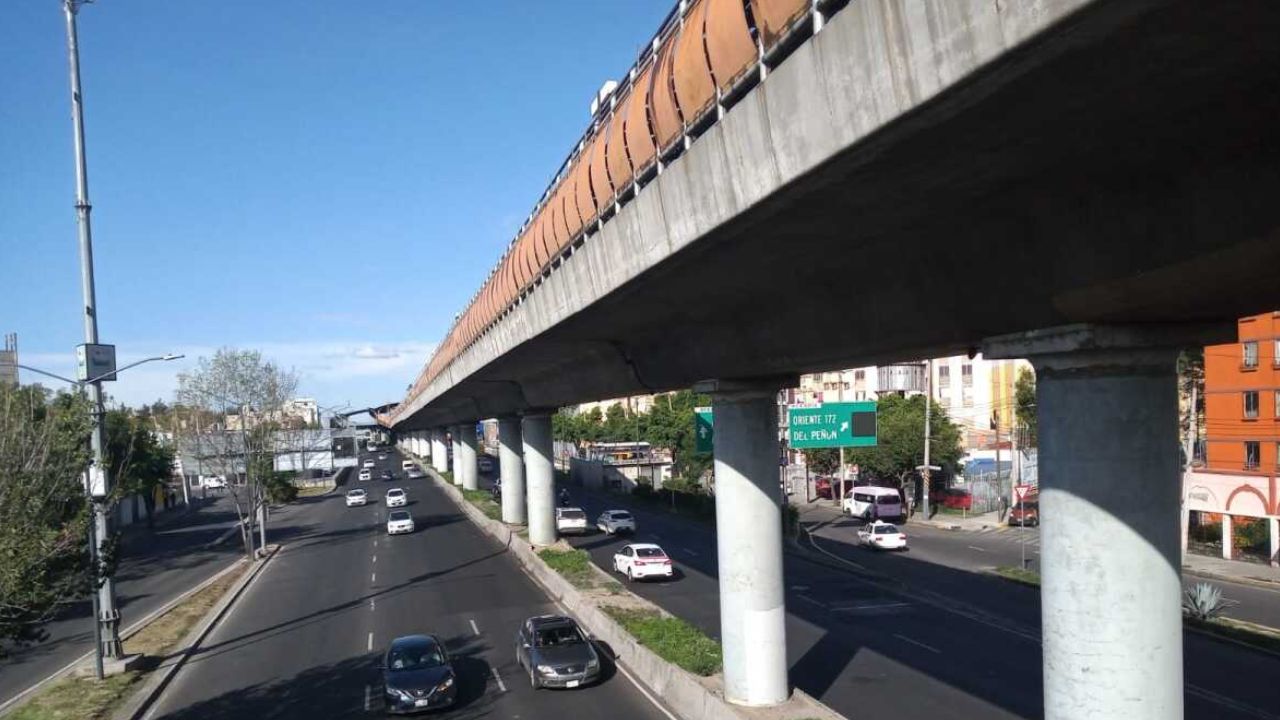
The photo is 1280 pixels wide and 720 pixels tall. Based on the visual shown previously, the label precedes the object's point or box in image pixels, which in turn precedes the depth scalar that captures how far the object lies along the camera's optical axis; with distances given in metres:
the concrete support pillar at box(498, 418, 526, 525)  46.84
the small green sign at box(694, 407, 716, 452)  37.28
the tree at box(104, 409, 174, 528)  48.84
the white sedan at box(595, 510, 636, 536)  45.97
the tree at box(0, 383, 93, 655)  11.74
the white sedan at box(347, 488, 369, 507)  68.69
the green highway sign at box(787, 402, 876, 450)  38.12
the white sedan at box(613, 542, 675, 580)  31.47
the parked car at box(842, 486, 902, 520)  54.53
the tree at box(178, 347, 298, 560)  42.06
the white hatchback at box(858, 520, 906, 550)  41.63
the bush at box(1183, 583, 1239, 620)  24.39
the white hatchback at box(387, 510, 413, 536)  48.50
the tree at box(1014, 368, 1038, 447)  60.66
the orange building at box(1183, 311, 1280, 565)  37.31
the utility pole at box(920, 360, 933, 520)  51.38
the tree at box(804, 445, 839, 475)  67.88
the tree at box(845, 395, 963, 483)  59.12
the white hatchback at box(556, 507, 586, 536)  45.91
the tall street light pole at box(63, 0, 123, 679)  19.17
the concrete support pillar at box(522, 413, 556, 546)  39.47
